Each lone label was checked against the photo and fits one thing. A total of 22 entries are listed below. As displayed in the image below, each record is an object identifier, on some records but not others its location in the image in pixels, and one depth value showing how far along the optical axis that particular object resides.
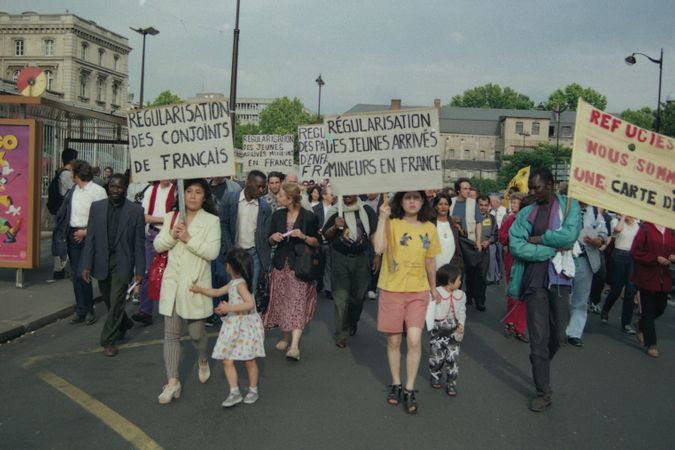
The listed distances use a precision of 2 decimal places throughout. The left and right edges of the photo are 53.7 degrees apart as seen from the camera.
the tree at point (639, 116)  107.44
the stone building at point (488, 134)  103.50
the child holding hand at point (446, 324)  5.96
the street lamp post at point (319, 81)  47.00
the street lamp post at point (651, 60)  27.58
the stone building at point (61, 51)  72.88
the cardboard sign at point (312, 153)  15.32
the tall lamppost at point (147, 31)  33.97
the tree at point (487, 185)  82.50
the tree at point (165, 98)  102.62
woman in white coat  5.42
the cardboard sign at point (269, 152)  16.77
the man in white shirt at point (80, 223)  8.38
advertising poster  10.15
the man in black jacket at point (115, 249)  6.89
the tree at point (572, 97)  113.56
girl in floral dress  5.25
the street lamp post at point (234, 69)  19.31
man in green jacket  5.52
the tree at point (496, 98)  128.50
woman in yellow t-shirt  5.36
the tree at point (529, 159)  79.50
